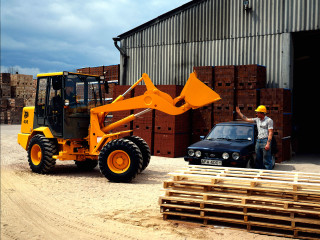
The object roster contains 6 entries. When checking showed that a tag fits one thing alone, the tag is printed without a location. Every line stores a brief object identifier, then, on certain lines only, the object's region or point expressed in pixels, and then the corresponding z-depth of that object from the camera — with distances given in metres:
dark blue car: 9.66
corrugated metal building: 15.16
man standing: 9.52
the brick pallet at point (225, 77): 14.76
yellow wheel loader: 10.20
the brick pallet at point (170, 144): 15.33
